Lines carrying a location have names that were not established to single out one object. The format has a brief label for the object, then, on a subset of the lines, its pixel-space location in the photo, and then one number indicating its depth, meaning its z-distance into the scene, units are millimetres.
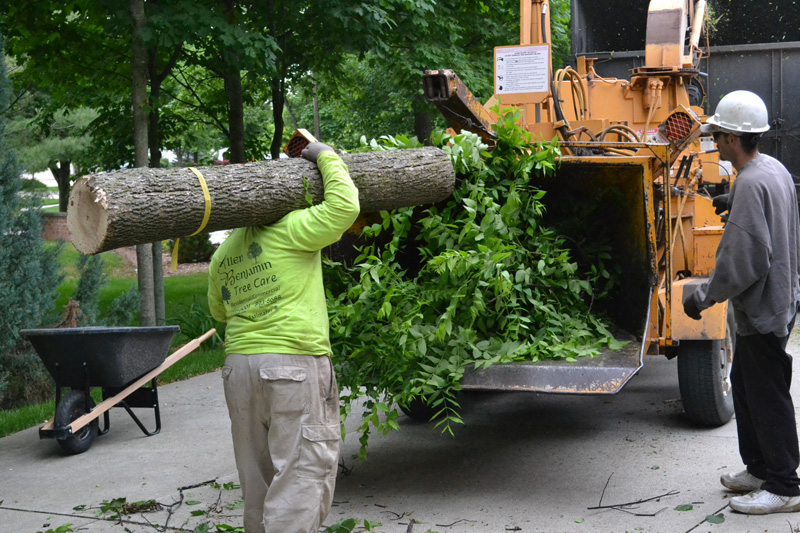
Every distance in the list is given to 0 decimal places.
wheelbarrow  5742
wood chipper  4664
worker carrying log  3652
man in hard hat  4066
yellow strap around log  3752
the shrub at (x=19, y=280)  7262
